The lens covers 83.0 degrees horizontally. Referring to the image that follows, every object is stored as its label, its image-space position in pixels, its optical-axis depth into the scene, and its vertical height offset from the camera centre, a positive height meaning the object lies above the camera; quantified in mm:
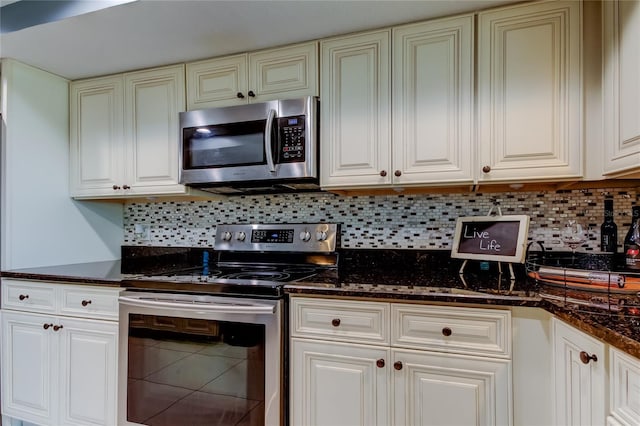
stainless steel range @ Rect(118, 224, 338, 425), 1471 -585
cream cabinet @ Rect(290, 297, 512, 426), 1260 -561
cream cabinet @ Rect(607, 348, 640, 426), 825 -423
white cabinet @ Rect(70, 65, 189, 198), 2064 +476
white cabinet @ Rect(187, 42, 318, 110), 1811 +717
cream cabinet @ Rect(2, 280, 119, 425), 1755 -713
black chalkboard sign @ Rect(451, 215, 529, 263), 1487 -107
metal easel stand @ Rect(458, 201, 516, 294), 1467 -262
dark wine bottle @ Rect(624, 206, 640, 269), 1425 -125
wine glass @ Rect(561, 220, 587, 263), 1683 -106
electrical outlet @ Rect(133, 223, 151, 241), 2516 -129
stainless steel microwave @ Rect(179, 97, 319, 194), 1765 +346
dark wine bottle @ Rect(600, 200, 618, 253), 1618 -84
